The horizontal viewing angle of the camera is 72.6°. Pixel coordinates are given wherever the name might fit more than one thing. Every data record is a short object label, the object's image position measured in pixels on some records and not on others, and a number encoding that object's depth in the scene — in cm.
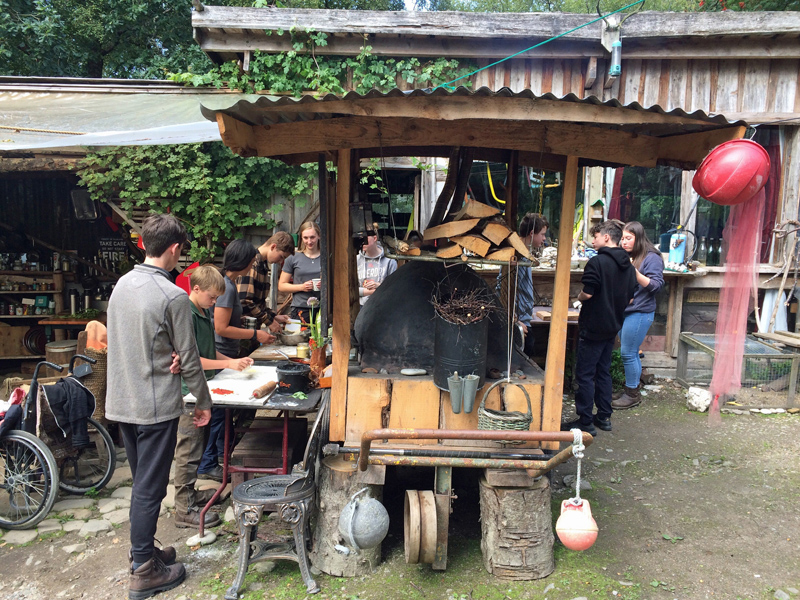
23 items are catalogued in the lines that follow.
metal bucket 329
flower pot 418
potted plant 417
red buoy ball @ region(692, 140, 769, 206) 290
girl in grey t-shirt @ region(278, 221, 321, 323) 580
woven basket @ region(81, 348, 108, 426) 499
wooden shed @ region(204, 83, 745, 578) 287
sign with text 886
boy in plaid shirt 532
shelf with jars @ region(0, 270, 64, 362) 794
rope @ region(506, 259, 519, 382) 355
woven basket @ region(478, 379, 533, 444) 318
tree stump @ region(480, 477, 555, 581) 329
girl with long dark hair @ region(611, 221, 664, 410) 624
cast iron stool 316
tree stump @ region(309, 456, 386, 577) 336
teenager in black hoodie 521
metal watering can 306
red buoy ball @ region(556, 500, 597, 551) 270
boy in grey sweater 304
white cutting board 364
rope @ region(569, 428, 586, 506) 274
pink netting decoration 345
